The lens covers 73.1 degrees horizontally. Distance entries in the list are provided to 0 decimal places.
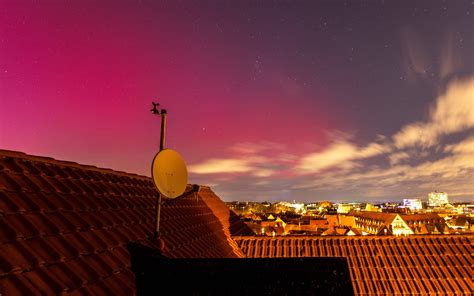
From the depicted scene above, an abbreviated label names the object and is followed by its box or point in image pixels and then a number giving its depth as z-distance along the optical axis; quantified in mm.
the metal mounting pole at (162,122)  6852
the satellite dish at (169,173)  6348
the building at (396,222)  100875
